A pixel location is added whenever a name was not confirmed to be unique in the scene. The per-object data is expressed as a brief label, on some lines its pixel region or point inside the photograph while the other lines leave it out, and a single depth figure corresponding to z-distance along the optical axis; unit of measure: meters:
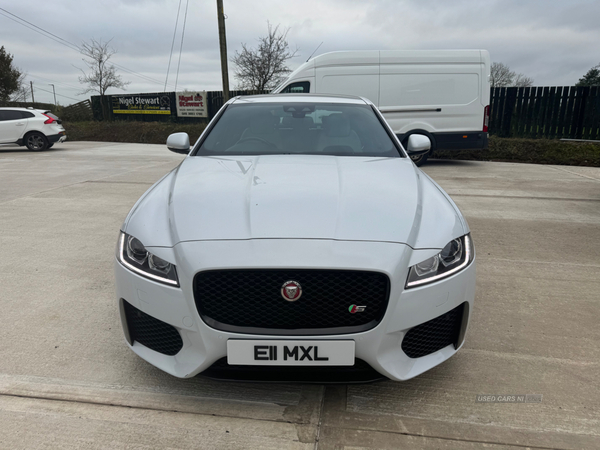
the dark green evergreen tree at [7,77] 33.56
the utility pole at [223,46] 15.96
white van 9.66
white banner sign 20.12
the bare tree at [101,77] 27.17
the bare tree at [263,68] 21.14
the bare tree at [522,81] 35.69
